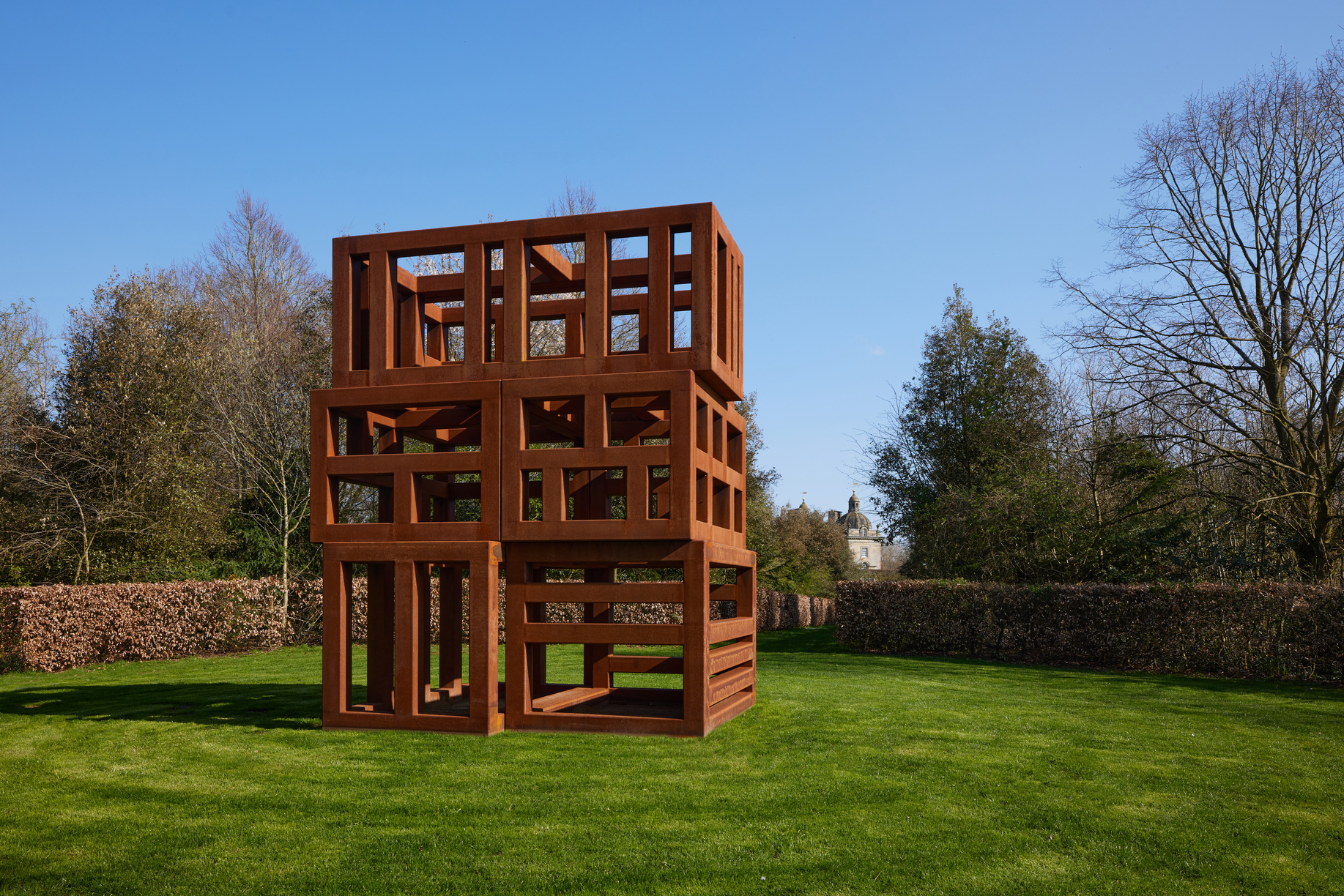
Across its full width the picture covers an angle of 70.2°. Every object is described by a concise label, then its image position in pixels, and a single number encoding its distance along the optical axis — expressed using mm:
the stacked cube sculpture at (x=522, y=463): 9023
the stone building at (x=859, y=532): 127375
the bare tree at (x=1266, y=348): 18484
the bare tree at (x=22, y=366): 24453
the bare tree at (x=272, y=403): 23844
